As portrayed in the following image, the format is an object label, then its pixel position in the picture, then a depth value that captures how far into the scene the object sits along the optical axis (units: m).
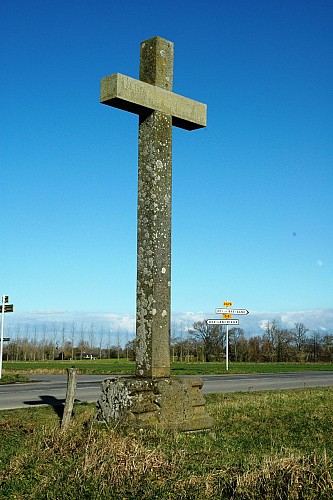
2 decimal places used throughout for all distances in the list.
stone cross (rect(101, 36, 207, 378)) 8.23
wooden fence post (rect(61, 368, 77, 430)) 9.74
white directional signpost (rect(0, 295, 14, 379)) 24.45
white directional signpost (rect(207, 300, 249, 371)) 33.03
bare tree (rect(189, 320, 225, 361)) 84.62
